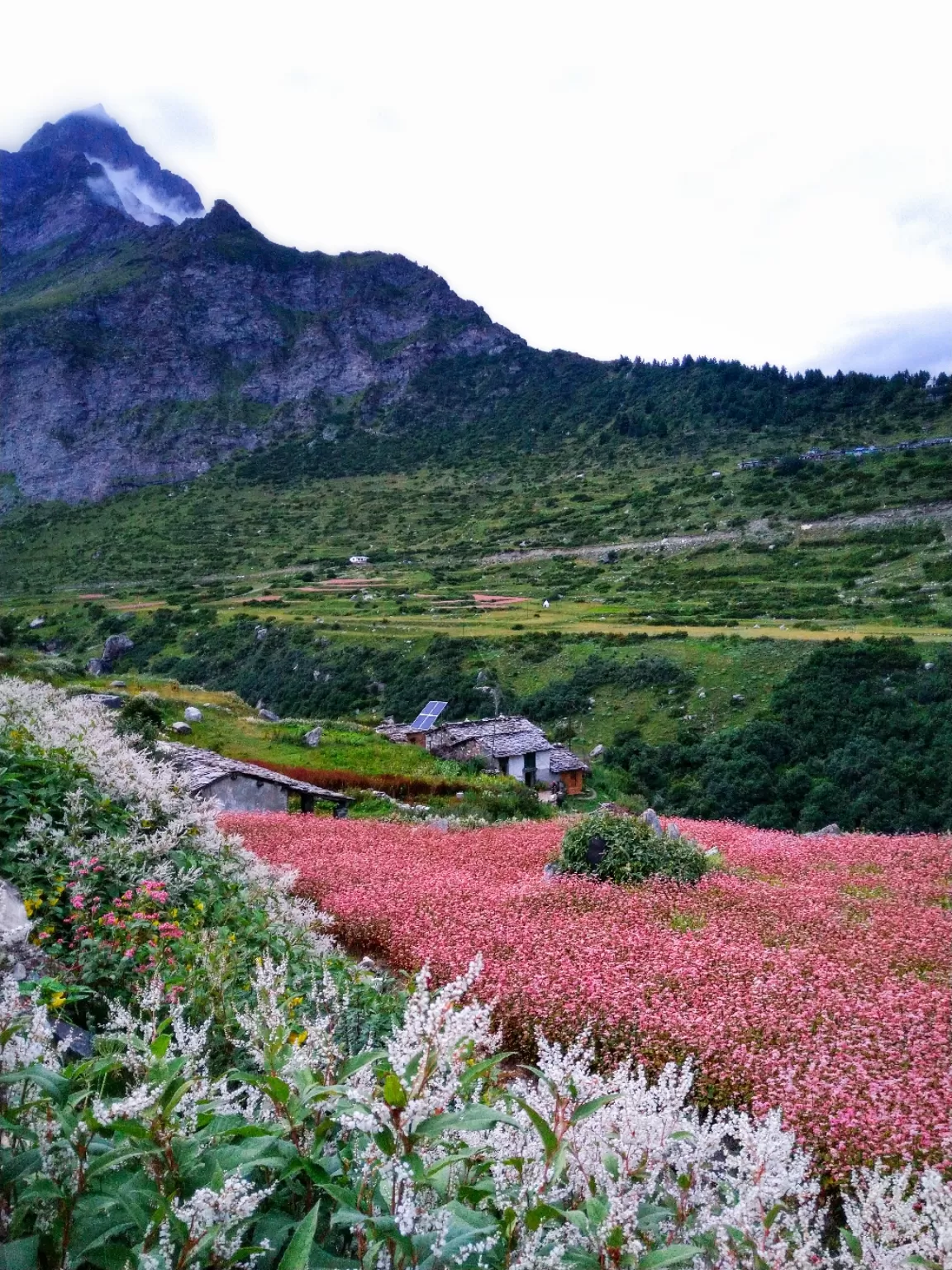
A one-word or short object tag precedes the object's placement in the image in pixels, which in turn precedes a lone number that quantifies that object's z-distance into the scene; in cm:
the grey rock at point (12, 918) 532
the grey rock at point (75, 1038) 457
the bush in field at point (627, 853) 1451
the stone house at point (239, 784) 2253
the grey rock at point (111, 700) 2830
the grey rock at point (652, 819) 1752
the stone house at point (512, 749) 3706
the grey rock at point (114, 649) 6244
